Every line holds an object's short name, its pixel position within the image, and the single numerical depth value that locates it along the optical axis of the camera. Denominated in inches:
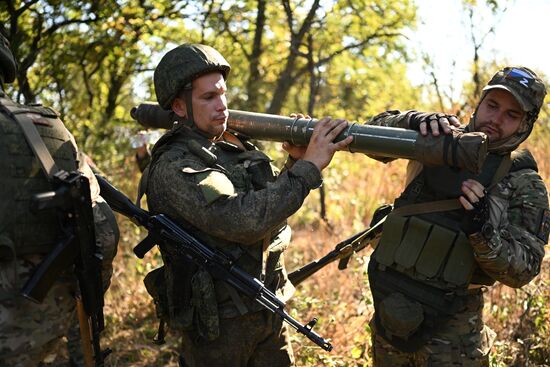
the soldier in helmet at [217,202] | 97.5
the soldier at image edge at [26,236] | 90.0
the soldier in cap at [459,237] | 112.7
